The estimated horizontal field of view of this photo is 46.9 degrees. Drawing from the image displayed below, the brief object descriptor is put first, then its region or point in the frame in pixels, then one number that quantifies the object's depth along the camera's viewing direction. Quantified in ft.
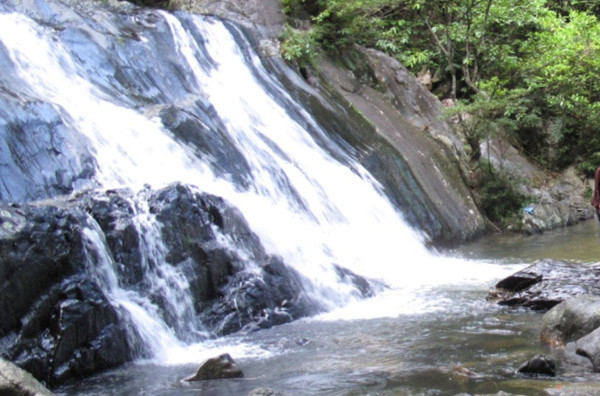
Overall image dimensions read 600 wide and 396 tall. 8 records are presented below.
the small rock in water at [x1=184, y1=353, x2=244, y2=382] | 20.30
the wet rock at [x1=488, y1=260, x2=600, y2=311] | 27.96
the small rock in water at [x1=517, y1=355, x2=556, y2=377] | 18.86
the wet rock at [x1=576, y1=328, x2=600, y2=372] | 19.25
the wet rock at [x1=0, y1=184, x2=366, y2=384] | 21.39
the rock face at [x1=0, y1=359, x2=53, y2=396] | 15.78
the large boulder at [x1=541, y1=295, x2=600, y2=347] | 21.88
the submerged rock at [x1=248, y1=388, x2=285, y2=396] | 16.79
